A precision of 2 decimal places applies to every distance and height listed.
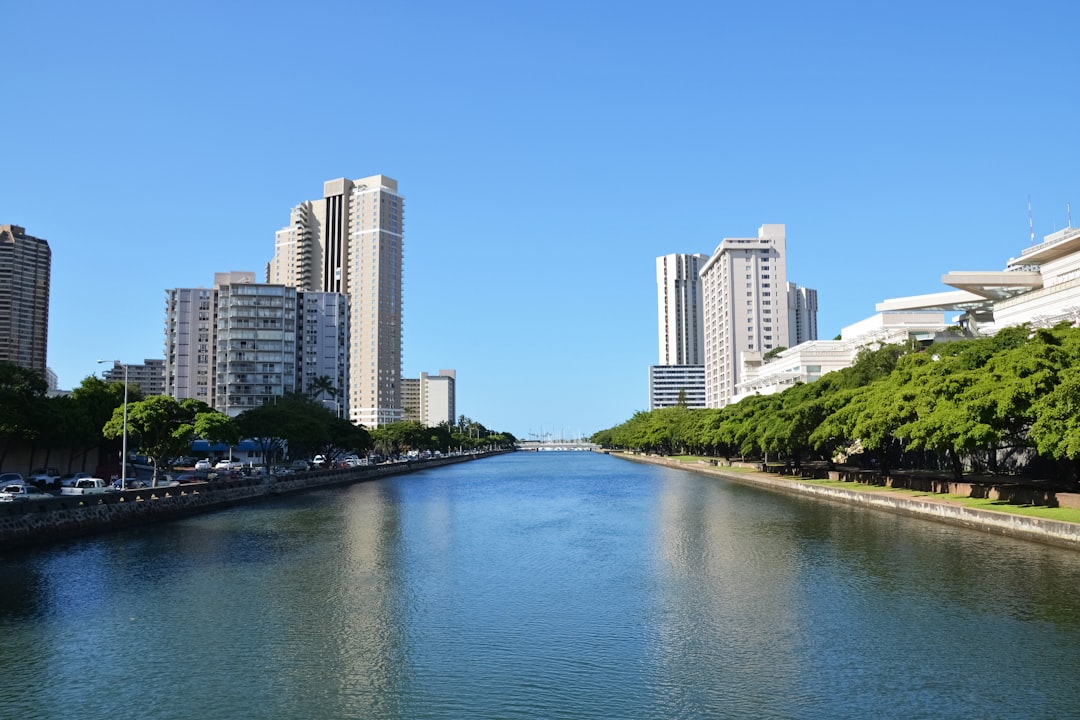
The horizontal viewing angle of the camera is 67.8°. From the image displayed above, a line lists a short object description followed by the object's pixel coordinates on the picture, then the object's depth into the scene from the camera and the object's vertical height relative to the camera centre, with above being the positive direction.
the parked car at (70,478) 61.79 -4.38
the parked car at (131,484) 65.64 -4.71
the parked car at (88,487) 54.69 -4.08
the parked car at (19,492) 46.91 -3.94
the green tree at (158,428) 61.25 +0.05
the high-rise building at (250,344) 165.25 +18.46
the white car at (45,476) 64.75 -3.99
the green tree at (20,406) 60.44 +1.83
